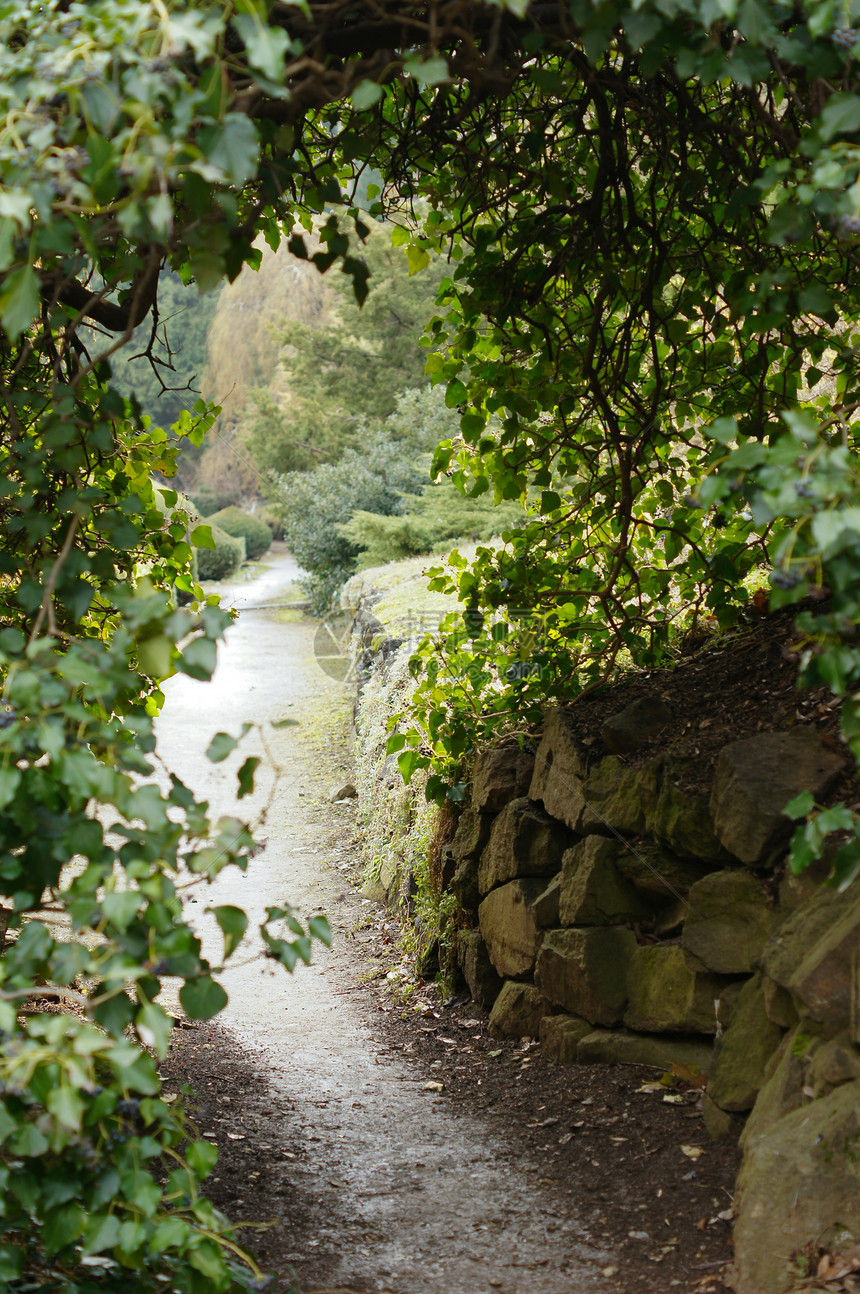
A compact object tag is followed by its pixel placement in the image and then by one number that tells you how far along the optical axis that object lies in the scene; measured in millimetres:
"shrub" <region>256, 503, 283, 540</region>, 33156
